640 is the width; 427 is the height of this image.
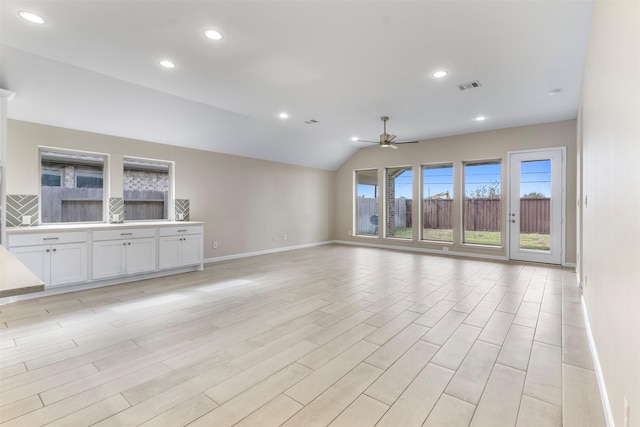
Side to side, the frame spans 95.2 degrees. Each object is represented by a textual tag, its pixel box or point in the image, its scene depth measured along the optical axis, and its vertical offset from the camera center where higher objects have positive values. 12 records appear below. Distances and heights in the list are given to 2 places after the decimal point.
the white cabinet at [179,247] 4.94 -0.56
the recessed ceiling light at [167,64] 3.38 +1.78
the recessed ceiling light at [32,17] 2.53 +1.74
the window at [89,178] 4.77 +0.60
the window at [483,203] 6.62 +0.31
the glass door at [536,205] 5.77 +0.24
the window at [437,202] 7.28 +0.35
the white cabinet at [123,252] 4.23 -0.58
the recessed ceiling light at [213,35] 2.83 +1.77
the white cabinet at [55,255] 3.66 -0.54
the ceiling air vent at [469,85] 3.98 +1.82
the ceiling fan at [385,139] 5.44 +1.44
